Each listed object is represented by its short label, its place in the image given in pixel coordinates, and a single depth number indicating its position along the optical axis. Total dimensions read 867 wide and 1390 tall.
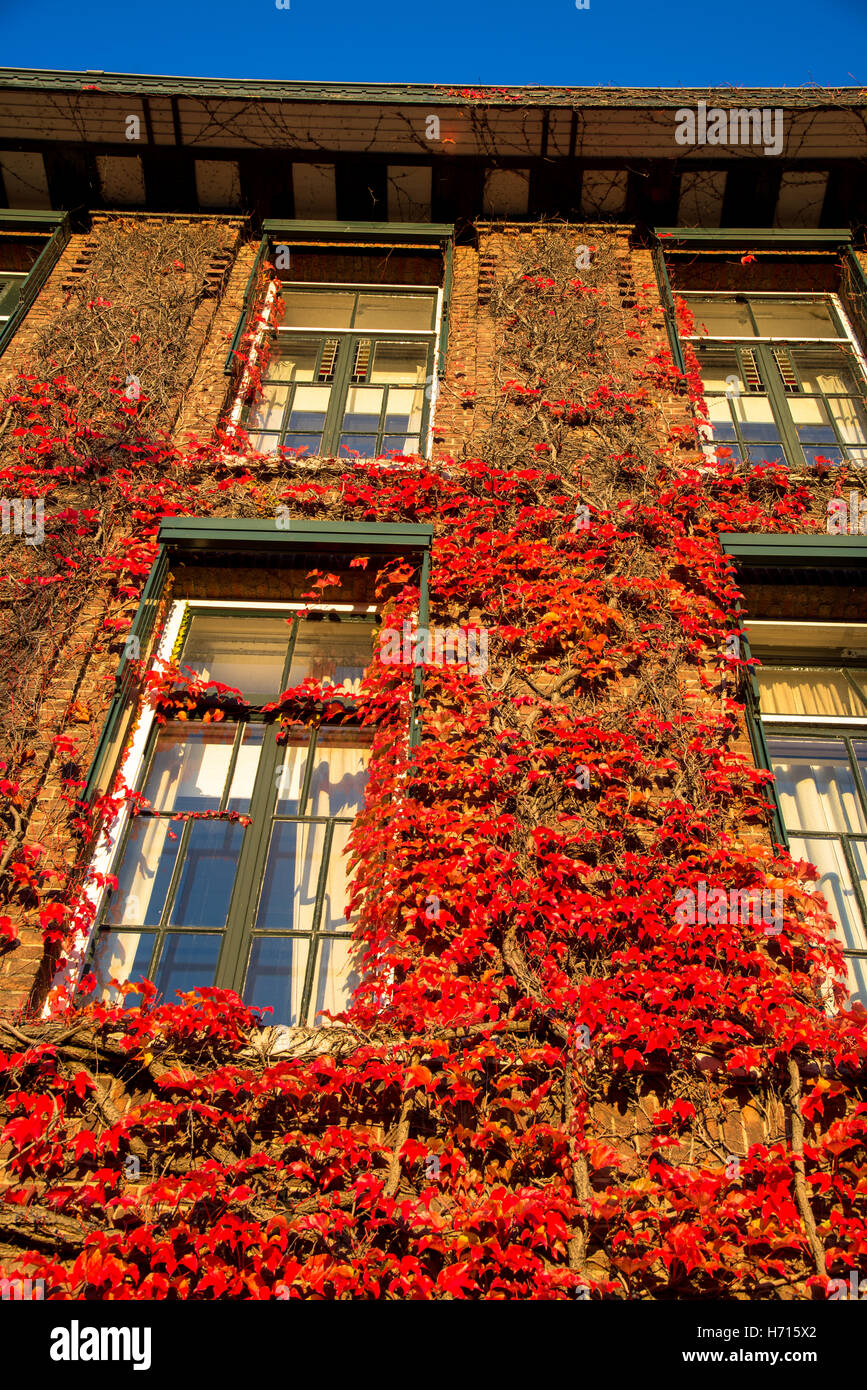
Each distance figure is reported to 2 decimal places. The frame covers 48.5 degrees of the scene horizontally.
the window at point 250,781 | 5.22
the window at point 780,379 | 7.89
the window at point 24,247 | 8.78
